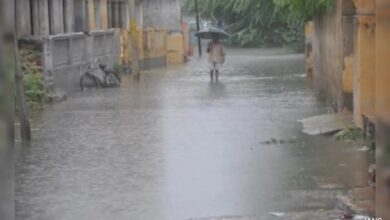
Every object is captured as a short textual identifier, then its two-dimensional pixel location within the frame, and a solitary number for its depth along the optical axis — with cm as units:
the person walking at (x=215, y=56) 2778
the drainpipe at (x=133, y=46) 2911
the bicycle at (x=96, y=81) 2597
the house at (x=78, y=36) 2342
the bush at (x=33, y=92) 1939
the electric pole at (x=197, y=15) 5269
